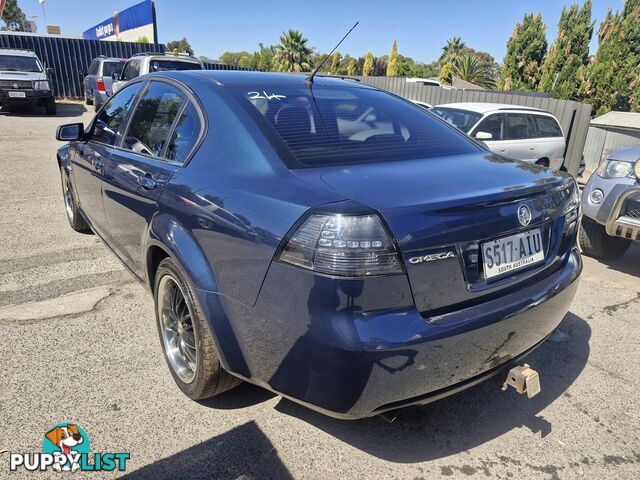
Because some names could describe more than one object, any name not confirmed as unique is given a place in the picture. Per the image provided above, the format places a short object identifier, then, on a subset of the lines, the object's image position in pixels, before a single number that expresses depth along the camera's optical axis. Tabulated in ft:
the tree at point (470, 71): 130.01
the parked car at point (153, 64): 37.78
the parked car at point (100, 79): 48.37
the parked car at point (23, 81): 45.65
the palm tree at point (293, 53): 151.94
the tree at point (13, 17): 192.22
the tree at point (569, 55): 80.64
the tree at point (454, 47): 171.53
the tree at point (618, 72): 75.31
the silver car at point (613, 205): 13.56
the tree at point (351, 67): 163.73
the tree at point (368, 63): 154.96
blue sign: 81.15
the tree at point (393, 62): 144.36
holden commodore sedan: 5.49
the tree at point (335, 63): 152.56
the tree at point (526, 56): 101.45
